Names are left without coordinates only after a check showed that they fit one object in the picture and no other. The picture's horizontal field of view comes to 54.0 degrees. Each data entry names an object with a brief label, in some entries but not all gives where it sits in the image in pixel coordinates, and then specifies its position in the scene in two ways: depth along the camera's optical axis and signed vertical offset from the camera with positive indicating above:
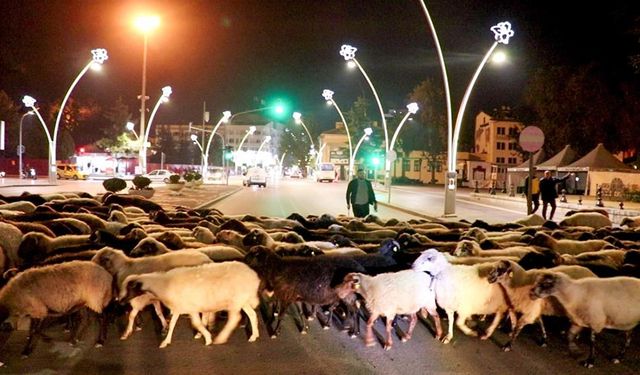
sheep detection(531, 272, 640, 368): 7.02 -1.53
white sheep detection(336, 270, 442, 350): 7.47 -1.59
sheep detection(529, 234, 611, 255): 10.92 -1.41
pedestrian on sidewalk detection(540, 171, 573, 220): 22.18 -0.94
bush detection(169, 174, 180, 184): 44.39 -1.76
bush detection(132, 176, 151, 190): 31.69 -1.42
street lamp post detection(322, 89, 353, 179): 50.78 +5.19
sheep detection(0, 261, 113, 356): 6.93 -1.60
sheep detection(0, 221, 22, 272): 9.23 -1.37
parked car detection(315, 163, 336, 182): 87.12 -2.00
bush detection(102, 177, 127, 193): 28.08 -1.42
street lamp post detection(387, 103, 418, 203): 39.03 +0.56
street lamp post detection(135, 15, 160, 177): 32.81 +5.37
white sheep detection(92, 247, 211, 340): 7.57 -1.42
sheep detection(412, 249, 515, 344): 7.75 -1.61
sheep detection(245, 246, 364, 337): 7.87 -1.50
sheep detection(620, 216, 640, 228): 16.89 -1.54
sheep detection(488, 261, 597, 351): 7.60 -1.63
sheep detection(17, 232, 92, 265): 9.12 -1.41
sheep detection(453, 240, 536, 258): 9.68 -1.40
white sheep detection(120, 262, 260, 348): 7.26 -1.57
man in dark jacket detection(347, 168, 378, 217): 15.86 -0.87
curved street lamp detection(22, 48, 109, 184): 35.46 +5.37
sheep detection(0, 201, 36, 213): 15.03 -1.35
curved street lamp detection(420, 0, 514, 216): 23.47 +1.16
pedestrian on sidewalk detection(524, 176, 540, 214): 24.17 -1.16
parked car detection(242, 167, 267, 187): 63.06 -2.13
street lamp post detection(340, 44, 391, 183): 33.69 +5.73
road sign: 16.23 +0.62
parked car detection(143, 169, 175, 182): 78.12 -2.67
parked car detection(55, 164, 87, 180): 72.31 -2.48
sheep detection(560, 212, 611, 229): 16.09 -1.45
